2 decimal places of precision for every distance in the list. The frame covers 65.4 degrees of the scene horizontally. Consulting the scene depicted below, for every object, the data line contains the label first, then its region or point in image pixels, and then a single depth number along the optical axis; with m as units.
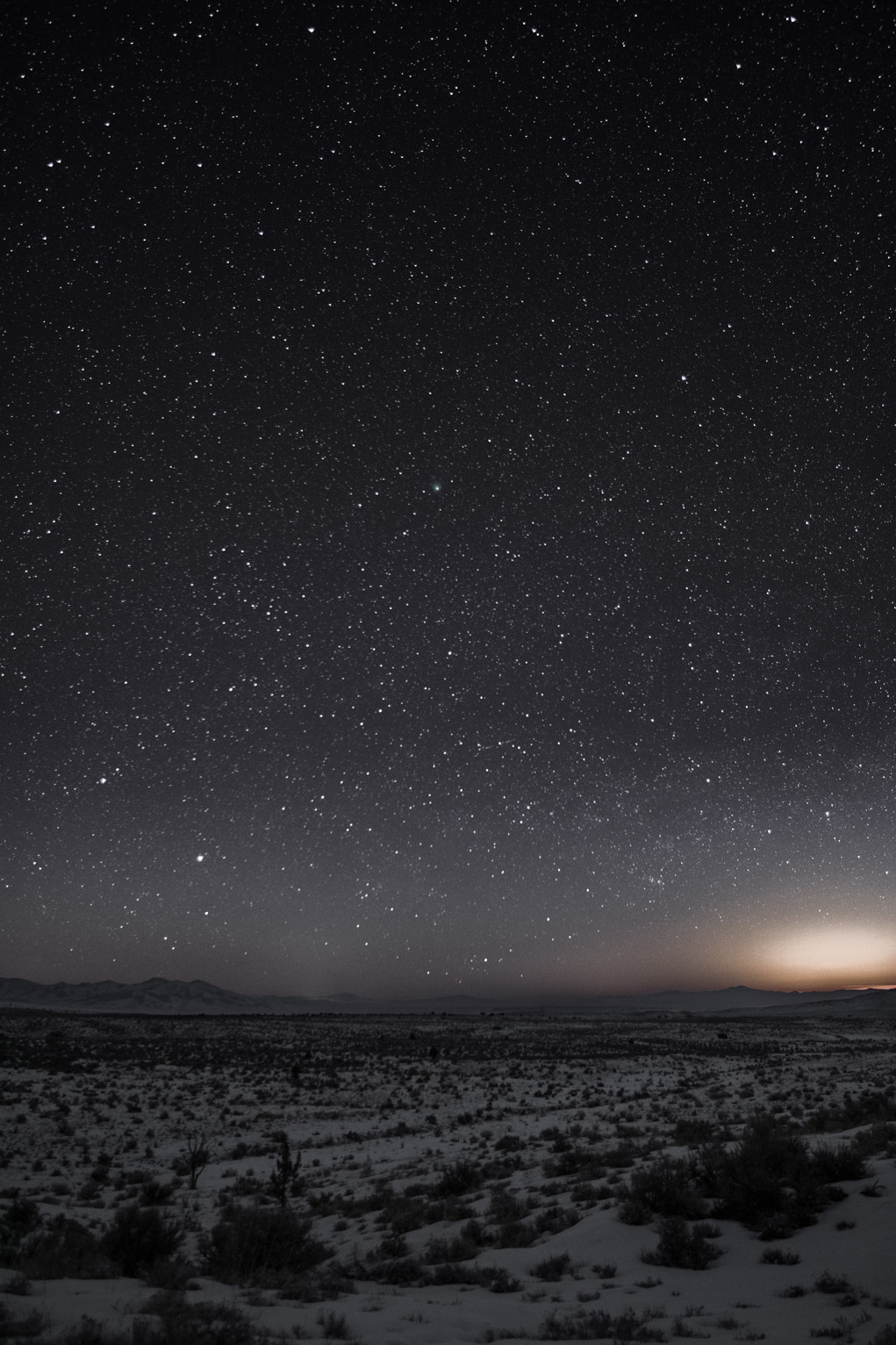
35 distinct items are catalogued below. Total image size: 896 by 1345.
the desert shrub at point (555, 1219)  9.80
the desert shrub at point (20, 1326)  5.00
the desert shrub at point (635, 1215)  9.40
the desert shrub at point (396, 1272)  8.08
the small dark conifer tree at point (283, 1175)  11.51
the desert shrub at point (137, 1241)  7.89
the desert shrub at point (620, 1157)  12.98
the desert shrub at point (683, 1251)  7.93
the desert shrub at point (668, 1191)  9.55
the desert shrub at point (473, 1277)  7.76
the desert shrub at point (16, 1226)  7.66
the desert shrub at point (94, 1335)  4.88
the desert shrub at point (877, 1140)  11.30
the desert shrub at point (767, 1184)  8.84
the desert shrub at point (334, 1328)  5.81
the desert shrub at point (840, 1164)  9.80
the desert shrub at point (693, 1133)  14.12
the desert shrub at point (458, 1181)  12.46
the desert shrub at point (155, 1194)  11.65
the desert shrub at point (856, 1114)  14.77
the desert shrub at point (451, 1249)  8.84
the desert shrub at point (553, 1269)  7.96
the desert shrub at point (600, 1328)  6.03
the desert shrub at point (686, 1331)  6.04
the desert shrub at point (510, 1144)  15.99
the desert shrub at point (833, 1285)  6.79
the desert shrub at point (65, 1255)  6.96
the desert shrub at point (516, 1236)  9.32
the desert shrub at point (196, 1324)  4.98
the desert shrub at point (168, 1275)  6.91
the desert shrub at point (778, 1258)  7.63
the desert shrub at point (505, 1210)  10.43
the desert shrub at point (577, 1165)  12.55
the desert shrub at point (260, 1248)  7.85
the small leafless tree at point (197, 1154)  13.29
